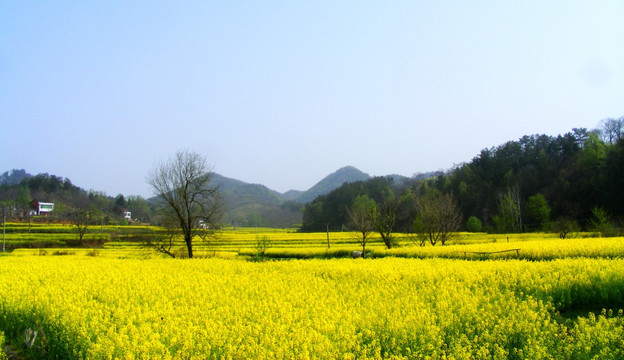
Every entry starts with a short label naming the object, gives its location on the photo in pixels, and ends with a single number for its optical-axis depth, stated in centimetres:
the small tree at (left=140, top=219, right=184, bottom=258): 2900
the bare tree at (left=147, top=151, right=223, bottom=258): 2988
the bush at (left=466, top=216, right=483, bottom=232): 6109
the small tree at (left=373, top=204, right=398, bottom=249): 3347
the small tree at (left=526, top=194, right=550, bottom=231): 5597
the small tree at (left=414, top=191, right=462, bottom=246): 3503
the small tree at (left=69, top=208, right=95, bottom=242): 5241
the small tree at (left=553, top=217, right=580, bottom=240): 3677
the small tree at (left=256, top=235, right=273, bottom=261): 3043
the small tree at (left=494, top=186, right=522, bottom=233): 5728
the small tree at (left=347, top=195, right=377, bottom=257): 3306
